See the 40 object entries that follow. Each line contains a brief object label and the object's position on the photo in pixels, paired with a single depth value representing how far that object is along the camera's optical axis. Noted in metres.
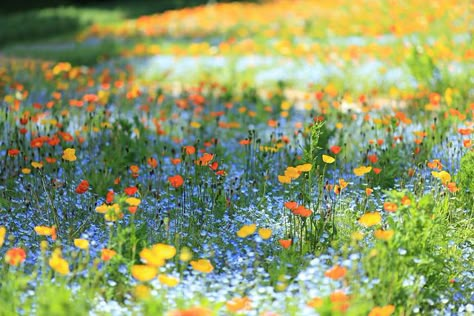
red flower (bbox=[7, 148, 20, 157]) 7.46
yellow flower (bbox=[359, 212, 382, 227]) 5.92
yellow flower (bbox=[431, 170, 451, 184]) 6.91
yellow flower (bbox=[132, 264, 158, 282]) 4.84
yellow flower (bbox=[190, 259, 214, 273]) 5.31
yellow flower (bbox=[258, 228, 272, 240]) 5.76
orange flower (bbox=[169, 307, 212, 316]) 3.99
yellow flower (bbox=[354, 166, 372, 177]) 6.81
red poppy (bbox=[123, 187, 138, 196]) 6.25
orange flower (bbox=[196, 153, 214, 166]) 7.12
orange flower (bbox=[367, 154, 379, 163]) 7.89
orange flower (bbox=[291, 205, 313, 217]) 6.08
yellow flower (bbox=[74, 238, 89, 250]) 5.44
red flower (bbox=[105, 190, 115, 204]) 6.36
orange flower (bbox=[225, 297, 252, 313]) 4.79
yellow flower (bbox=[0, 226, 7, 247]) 5.04
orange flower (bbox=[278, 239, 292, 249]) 5.71
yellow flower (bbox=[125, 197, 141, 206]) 5.91
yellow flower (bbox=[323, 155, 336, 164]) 6.91
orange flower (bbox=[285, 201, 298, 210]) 6.18
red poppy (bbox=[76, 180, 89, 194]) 6.74
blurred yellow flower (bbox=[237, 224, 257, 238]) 5.82
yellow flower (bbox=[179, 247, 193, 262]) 4.88
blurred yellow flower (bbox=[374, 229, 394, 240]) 5.37
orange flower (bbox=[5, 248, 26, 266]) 5.00
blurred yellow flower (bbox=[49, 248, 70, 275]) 5.04
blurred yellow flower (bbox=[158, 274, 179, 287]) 4.86
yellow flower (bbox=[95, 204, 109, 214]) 6.03
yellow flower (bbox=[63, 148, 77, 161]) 7.21
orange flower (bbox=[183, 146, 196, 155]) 7.49
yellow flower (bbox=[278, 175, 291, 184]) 6.66
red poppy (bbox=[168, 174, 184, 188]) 6.68
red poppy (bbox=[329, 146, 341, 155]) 7.51
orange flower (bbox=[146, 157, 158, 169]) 7.55
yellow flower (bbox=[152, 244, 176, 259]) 5.15
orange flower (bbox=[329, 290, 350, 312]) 4.44
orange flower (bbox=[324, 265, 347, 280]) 5.05
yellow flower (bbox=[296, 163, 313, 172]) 6.57
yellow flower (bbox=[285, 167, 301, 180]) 6.68
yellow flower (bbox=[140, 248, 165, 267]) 4.86
